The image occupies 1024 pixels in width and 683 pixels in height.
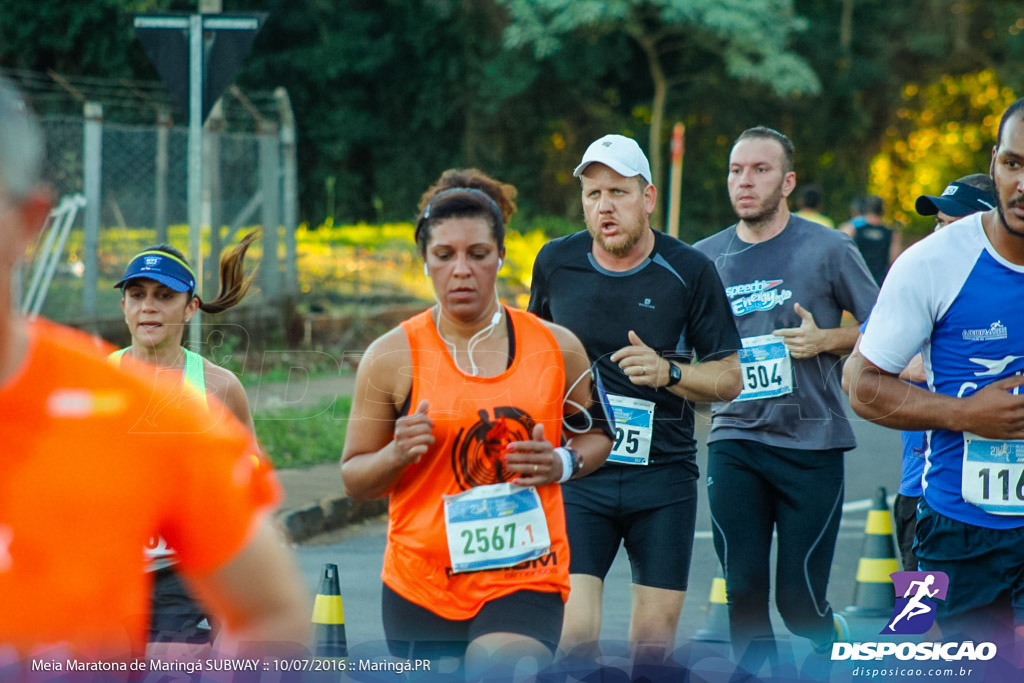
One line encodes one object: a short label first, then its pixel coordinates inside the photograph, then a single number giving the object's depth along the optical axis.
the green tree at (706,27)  53.28
